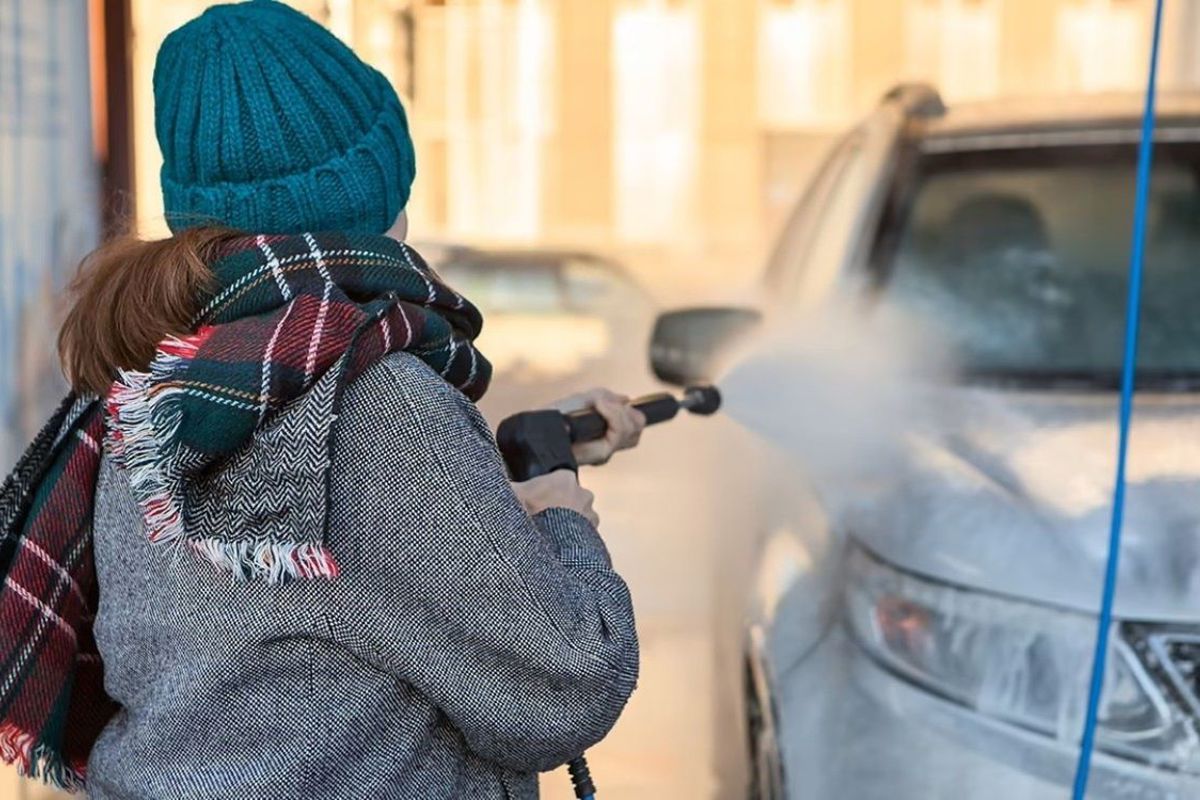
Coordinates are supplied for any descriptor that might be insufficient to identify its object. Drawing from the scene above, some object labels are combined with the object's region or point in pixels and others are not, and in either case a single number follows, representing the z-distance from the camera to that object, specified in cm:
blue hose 331
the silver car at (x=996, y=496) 365
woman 281
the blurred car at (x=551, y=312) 981
